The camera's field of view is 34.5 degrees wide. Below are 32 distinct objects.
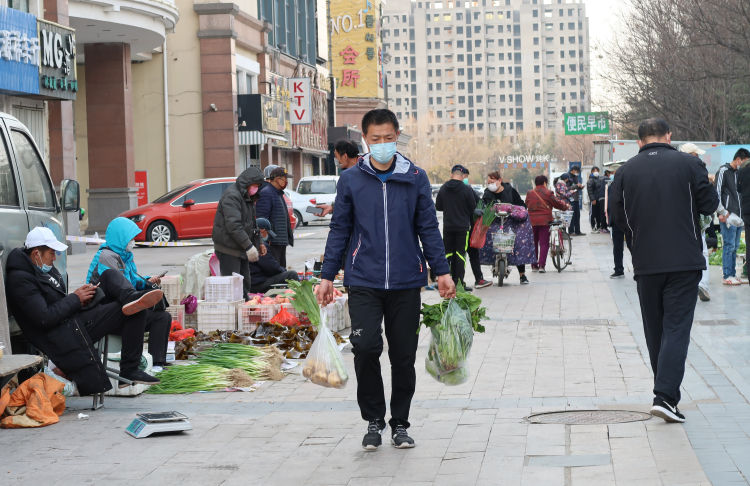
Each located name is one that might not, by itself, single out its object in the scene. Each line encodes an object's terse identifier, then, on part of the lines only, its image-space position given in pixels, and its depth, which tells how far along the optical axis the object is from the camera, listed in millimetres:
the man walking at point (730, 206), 16031
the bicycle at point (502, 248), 18391
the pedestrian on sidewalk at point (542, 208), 20219
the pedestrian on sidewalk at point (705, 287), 14852
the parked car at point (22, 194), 8680
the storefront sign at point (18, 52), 23359
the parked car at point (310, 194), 42188
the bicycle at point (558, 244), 21078
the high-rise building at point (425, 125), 180525
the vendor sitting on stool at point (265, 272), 13961
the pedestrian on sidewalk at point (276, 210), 14175
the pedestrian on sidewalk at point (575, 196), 31228
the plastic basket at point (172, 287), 12492
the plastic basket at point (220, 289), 12047
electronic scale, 7285
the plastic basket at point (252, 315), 11917
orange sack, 7746
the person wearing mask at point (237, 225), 12703
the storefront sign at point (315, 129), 55594
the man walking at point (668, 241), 7336
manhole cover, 7364
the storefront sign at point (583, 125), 75250
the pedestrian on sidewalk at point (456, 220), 16844
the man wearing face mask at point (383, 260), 6695
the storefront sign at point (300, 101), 52406
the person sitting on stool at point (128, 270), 9133
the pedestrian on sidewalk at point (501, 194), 18672
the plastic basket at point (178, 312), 12023
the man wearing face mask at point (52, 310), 8156
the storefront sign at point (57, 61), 25264
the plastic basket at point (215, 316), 11969
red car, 30203
